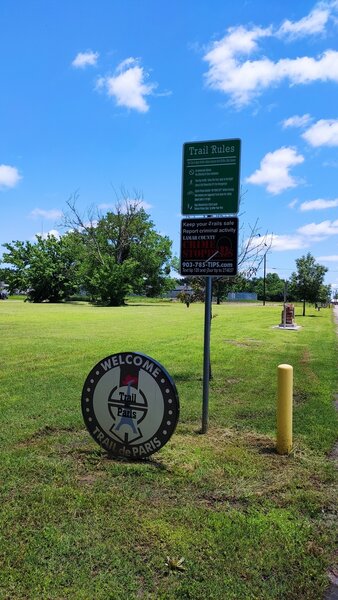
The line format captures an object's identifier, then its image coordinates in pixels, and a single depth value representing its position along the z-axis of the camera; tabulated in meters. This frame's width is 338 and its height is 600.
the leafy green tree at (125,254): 62.25
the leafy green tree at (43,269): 67.31
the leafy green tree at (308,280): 42.25
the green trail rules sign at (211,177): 5.34
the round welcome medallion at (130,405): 4.22
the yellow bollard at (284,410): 4.75
